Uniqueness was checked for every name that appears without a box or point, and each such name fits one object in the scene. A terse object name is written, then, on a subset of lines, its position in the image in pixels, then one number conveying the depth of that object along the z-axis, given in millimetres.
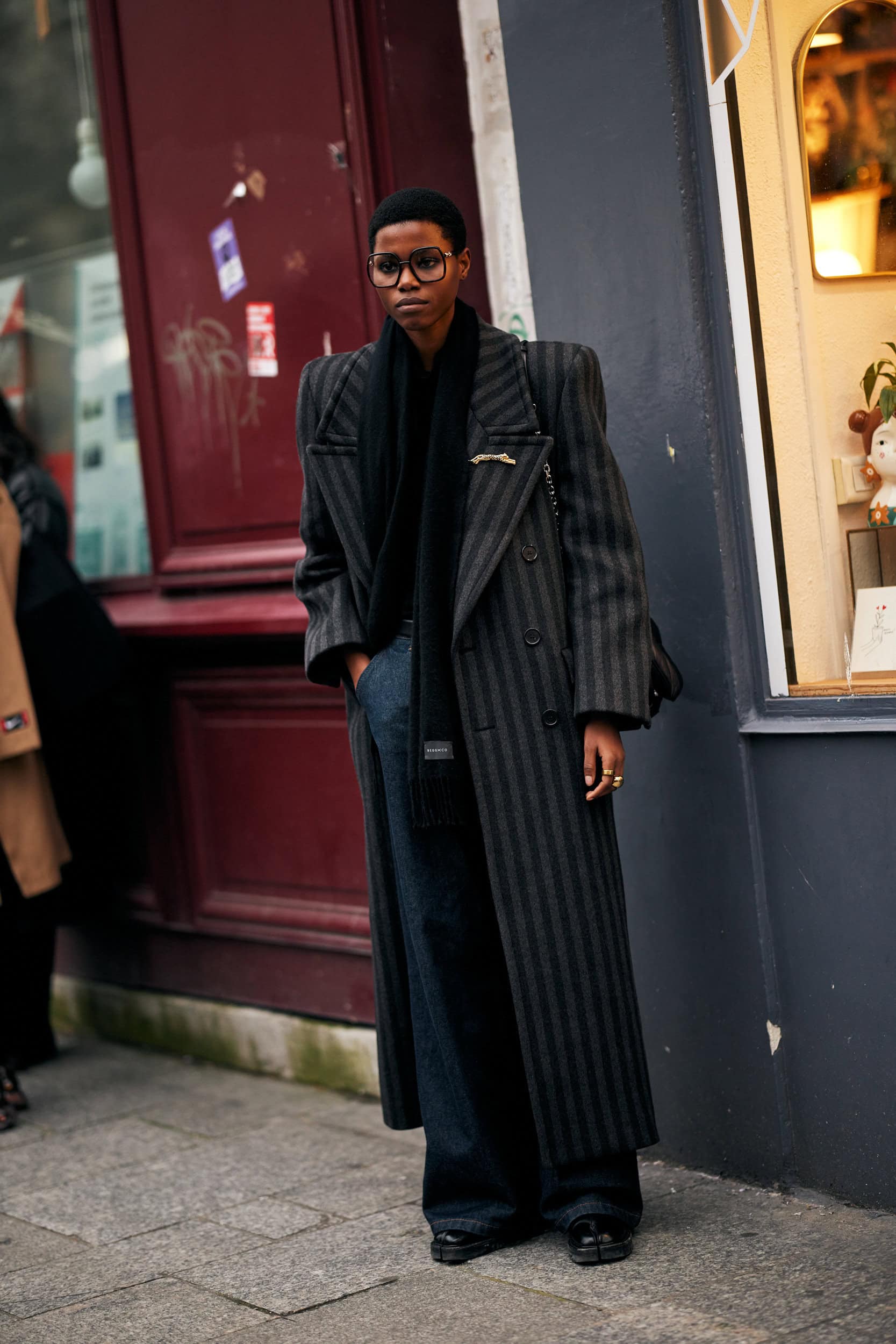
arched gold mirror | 3285
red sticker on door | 4637
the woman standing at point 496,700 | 3086
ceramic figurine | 3350
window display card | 3318
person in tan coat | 4578
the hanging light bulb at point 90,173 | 5691
